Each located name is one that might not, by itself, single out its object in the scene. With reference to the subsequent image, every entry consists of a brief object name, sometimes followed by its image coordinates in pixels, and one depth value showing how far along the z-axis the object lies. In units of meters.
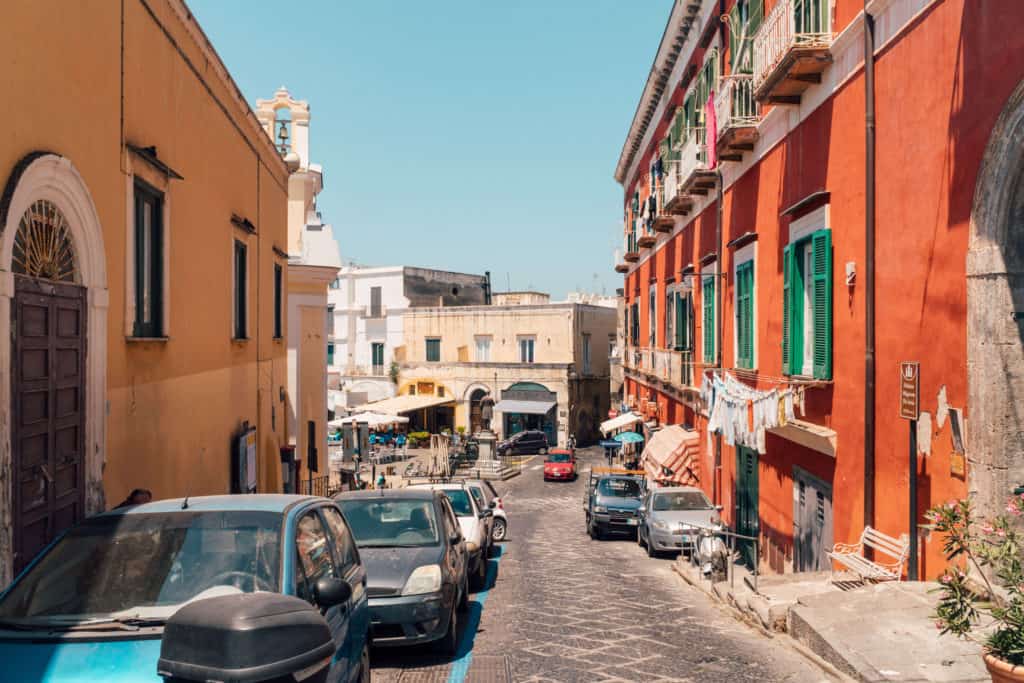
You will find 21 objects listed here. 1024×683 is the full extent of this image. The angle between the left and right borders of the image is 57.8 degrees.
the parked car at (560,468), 39.00
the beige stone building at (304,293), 21.44
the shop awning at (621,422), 31.95
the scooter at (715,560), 12.92
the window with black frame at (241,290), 15.05
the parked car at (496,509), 19.74
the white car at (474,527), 12.96
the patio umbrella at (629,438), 32.00
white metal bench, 9.08
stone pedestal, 40.44
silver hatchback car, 17.69
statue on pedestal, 53.03
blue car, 4.27
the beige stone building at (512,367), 51.41
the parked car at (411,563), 8.27
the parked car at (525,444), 47.97
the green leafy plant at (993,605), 4.99
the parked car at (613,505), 21.70
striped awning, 20.88
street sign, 8.77
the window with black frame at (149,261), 9.88
